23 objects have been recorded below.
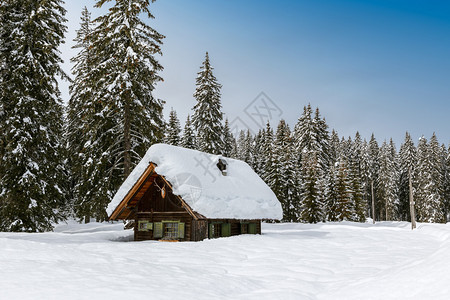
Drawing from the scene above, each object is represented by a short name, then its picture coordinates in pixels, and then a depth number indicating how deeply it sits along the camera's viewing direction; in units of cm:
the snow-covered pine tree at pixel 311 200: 4316
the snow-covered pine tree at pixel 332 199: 4599
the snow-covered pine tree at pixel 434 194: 5706
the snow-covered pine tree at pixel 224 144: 3972
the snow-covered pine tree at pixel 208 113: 3812
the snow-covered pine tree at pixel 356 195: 5234
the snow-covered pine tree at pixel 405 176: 6769
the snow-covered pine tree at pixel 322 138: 5638
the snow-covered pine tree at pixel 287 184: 4506
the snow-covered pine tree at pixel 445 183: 6416
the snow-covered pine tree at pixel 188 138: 4866
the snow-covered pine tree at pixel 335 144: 7401
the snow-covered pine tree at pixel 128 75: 2247
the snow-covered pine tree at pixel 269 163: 4506
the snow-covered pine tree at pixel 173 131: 4916
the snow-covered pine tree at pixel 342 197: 4540
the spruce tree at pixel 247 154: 6774
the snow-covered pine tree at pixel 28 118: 1928
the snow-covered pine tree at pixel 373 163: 7586
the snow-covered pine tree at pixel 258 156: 5881
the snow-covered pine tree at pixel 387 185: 6825
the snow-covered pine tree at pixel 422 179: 5931
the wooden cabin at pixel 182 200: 1959
